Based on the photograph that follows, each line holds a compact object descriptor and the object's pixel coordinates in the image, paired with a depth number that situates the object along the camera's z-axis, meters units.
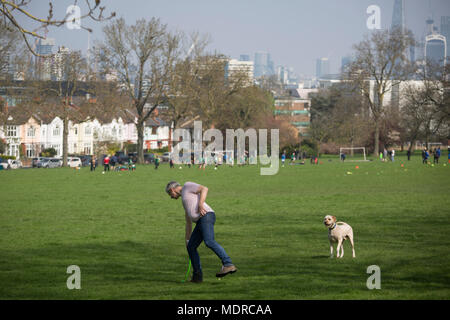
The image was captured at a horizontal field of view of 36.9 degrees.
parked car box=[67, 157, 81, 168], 87.38
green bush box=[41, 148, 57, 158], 108.00
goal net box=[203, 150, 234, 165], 83.90
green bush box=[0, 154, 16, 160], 94.81
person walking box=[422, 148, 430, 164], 72.88
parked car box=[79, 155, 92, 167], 92.47
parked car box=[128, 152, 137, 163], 94.84
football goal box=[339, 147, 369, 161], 108.34
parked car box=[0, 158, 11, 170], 80.68
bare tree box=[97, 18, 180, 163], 84.88
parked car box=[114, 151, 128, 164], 93.29
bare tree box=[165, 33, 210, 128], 89.56
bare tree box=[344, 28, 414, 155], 103.19
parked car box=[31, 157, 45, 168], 88.19
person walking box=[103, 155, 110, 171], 67.16
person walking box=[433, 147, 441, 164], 73.35
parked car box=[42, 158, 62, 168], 87.45
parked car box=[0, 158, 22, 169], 81.54
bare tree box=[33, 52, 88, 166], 80.31
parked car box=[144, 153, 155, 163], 101.31
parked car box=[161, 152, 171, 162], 107.44
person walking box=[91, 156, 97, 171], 70.44
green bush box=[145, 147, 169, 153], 129.25
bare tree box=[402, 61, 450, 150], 101.06
